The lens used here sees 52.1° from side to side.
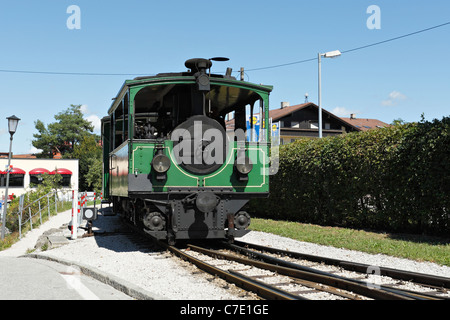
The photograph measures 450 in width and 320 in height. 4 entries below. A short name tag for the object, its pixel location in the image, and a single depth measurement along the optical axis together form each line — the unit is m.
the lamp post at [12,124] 16.73
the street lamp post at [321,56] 20.28
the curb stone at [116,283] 5.35
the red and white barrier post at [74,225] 11.86
